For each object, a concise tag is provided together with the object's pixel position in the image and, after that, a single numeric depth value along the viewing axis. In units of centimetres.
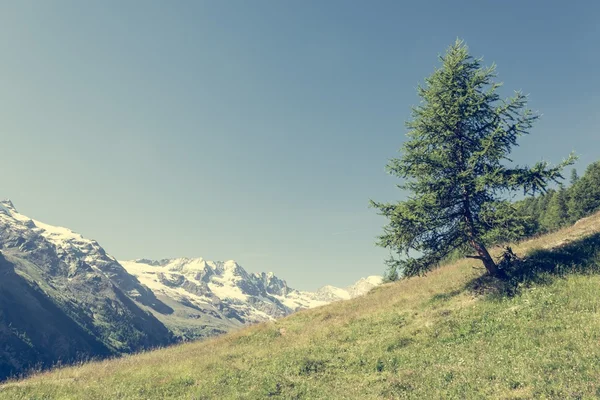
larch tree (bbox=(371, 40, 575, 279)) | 1831
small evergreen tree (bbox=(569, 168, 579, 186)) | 13432
